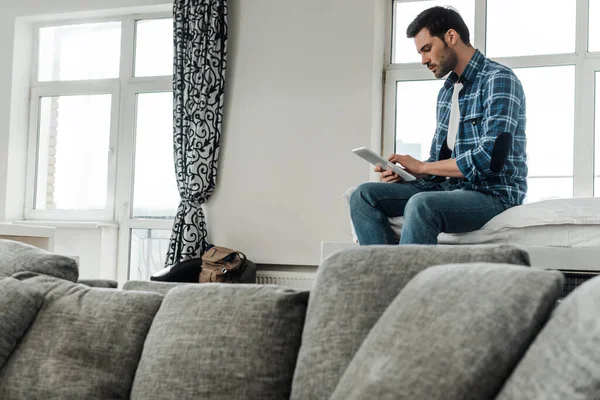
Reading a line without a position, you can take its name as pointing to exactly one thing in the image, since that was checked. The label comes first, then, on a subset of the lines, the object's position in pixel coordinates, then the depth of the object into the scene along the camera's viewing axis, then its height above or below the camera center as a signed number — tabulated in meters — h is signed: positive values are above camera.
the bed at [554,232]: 2.94 -0.02
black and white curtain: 5.07 +0.62
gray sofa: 1.25 -0.23
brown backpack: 4.70 -0.30
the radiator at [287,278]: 4.87 -0.38
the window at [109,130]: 5.54 +0.57
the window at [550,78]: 4.54 +0.86
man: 3.02 +0.25
